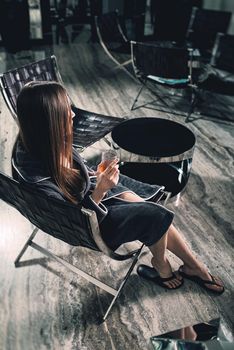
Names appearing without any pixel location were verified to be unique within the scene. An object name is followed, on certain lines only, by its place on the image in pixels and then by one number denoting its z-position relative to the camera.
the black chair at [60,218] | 1.23
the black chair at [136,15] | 6.54
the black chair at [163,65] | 3.18
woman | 1.31
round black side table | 2.33
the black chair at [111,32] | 4.43
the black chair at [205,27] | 4.54
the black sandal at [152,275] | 1.88
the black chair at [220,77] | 3.47
